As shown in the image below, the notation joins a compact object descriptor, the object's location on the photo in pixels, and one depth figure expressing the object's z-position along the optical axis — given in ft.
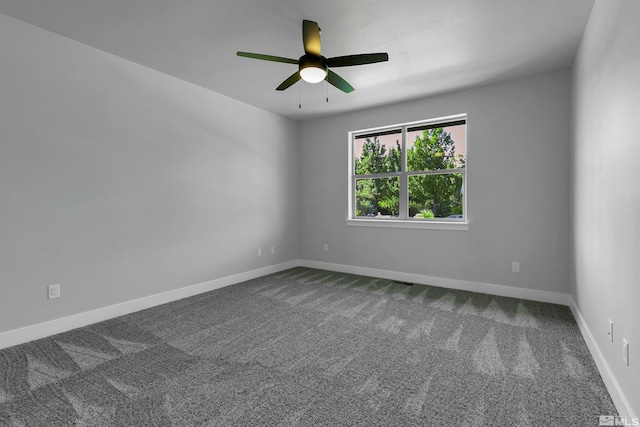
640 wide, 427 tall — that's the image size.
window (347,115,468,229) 13.76
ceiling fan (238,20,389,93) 7.20
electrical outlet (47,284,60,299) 8.80
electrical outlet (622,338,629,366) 5.21
